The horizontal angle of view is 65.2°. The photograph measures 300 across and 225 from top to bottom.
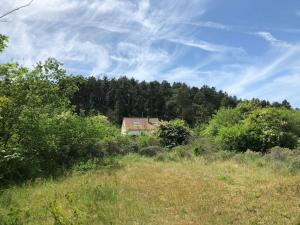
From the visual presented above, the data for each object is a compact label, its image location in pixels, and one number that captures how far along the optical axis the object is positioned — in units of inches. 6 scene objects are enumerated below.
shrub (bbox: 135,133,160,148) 476.5
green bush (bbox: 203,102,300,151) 427.6
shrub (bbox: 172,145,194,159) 394.8
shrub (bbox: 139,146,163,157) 426.3
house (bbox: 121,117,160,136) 1251.6
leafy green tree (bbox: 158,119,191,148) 500.5
